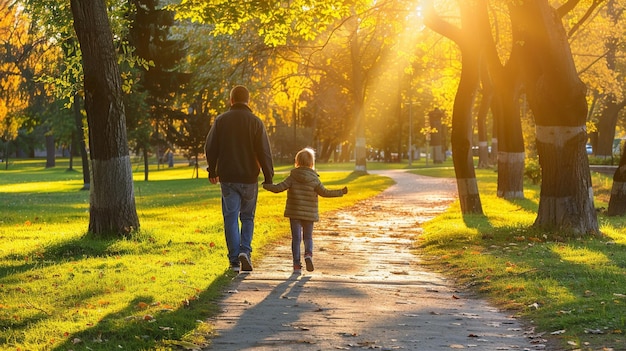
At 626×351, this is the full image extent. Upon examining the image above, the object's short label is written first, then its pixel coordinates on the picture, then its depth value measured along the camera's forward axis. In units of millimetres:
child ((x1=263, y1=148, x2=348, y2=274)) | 12211
